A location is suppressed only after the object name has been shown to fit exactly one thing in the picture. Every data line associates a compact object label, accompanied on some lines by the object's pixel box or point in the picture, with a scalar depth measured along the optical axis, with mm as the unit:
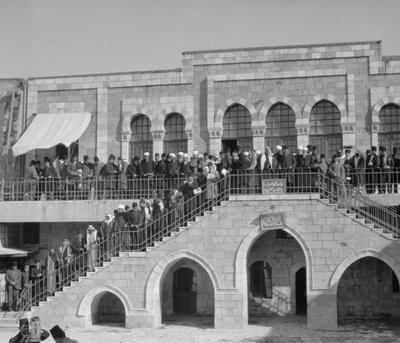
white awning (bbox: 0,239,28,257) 24109
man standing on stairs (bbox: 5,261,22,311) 22422
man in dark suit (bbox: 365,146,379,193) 21828
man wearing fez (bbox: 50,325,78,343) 10703
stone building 20891
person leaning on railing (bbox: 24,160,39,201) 24422
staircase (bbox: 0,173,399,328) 21109
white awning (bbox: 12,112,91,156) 25828
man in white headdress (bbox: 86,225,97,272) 21781
